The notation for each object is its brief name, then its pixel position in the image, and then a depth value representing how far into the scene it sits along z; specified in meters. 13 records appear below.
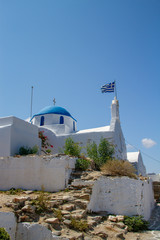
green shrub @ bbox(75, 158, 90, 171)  9.99
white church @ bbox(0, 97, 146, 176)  12.20
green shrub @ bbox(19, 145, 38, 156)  12.14
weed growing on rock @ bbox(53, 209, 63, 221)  6.55
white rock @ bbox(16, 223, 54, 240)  5.83
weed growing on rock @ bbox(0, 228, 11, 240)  4.69
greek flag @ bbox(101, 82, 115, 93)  18.11
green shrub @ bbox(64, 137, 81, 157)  11.98
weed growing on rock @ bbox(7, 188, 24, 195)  8.78
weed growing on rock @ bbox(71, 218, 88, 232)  6.36
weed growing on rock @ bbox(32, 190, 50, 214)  6.75
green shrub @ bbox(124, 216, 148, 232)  7.36
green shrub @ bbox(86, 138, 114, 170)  12.11
